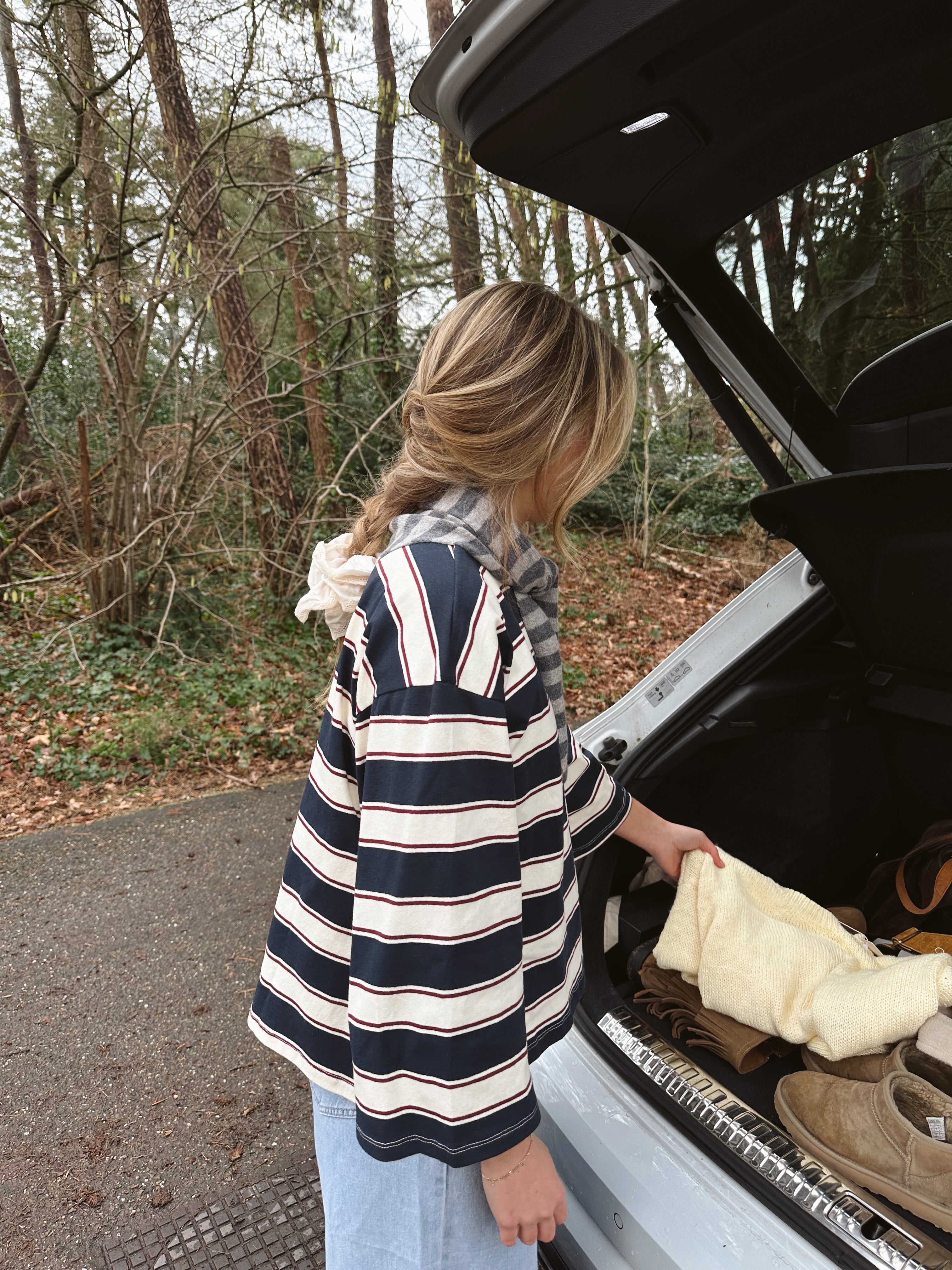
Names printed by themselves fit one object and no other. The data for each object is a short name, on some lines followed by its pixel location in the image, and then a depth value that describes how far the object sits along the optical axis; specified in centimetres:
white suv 108
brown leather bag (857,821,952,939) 188
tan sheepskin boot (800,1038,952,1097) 133
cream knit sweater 137
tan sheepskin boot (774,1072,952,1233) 116
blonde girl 85
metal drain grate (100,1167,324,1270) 177
